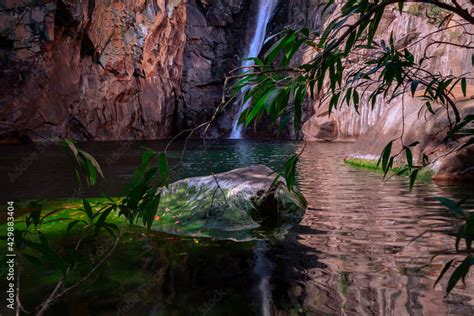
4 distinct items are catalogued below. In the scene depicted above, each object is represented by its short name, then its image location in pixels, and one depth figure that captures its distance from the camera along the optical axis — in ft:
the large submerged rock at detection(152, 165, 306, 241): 18.26
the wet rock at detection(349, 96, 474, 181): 32.63
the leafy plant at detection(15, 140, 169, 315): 5.07
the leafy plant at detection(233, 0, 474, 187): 5.07
